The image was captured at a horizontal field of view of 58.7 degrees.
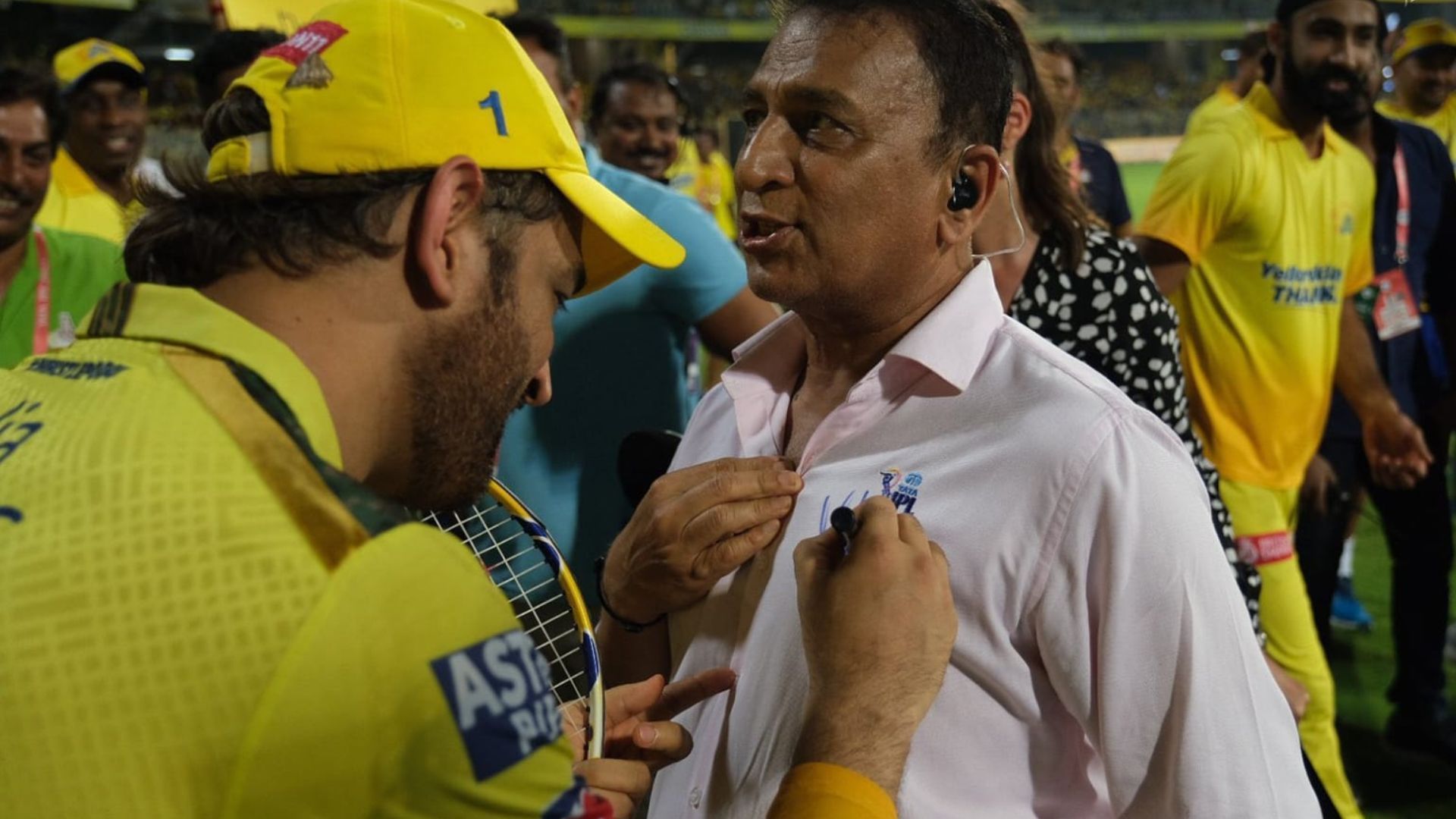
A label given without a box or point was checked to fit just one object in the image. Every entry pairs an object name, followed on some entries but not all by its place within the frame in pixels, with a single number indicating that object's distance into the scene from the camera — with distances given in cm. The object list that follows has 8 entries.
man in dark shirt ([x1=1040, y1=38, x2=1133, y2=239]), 595
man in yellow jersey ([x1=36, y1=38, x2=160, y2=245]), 533
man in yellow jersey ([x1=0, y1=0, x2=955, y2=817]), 94
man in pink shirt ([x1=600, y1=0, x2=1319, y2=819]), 146
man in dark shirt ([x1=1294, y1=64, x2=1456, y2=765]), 441
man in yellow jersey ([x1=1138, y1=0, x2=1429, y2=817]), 393
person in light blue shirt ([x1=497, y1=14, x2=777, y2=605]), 319
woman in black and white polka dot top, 263
